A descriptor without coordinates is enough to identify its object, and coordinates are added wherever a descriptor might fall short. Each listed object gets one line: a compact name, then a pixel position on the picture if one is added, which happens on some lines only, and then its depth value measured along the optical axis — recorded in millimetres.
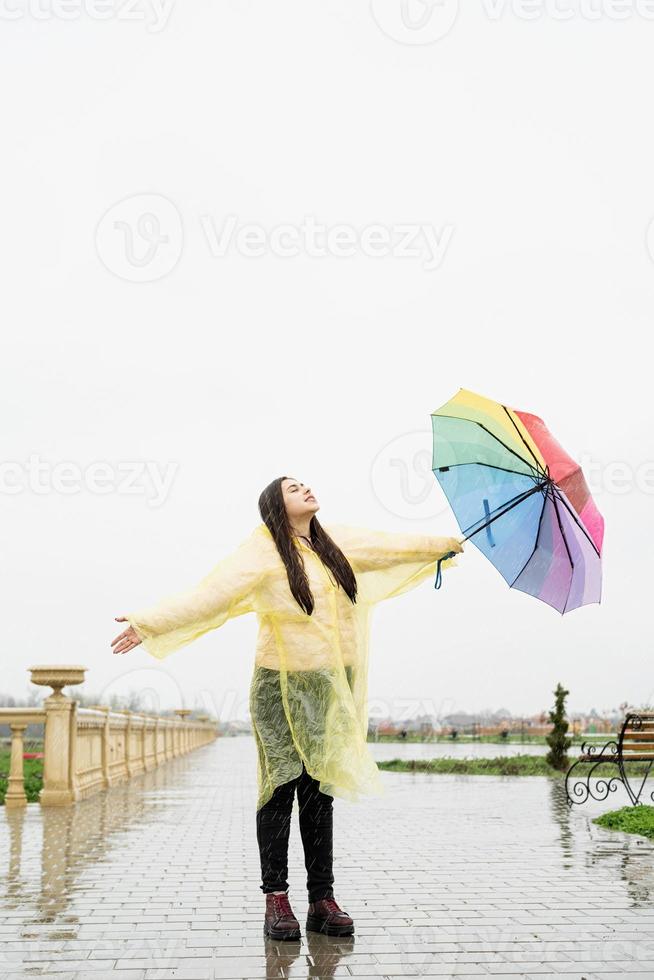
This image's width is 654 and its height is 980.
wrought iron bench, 10359
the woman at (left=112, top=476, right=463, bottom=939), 4871
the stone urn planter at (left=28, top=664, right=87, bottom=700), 12438
